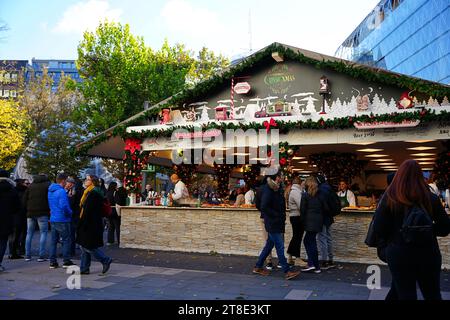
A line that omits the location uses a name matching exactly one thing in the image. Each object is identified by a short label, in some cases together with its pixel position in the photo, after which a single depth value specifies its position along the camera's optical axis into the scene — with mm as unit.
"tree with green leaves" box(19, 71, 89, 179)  28766
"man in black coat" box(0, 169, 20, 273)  8805
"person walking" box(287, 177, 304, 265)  9328
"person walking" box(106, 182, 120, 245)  14016
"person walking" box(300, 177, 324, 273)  8672
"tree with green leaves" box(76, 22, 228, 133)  28875
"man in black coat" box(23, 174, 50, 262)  9969
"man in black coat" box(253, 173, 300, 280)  8227
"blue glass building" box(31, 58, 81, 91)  127706
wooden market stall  11336
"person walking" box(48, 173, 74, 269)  9328
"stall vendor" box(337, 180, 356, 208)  11769
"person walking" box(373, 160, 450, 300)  4047
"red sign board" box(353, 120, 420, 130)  11172
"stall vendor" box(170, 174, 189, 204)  13031
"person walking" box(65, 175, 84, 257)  10969
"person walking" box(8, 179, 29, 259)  10906
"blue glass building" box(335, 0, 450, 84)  42219
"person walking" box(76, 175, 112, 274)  8180
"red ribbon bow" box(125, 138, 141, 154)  14266
